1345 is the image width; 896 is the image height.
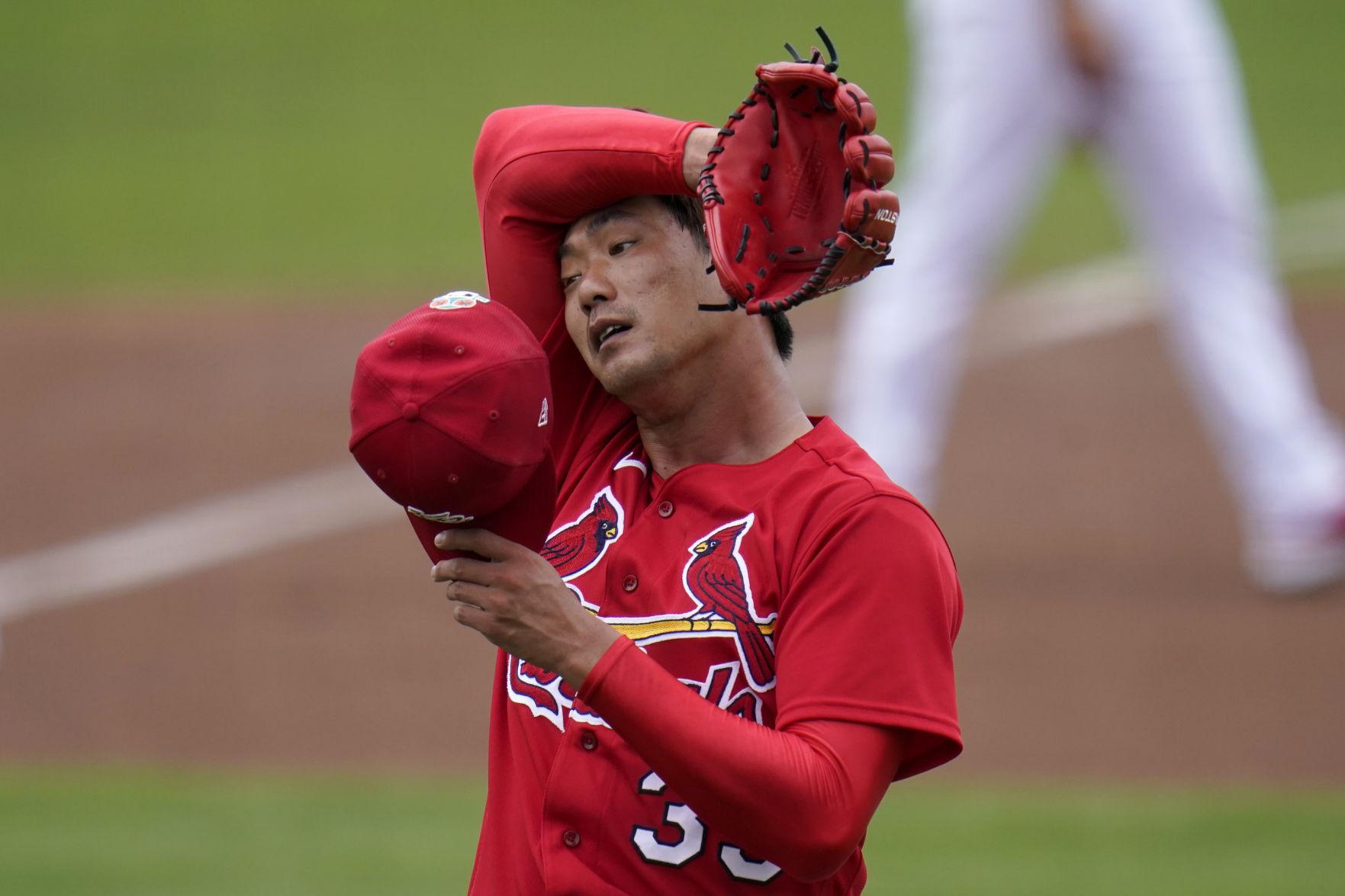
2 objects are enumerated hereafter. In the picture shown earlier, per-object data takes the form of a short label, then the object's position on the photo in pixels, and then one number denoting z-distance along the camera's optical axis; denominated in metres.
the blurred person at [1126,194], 22.75
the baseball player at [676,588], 16.60
